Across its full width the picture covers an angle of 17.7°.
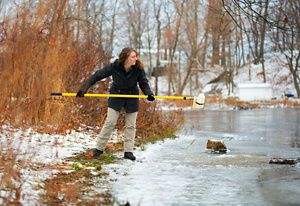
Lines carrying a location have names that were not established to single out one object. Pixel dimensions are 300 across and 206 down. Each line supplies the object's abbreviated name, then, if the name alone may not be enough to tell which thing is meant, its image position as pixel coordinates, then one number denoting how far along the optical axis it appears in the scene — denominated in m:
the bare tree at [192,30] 81.85
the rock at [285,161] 14.91
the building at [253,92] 76.25
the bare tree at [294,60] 74.75
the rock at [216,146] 17.90
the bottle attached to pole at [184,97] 14.34
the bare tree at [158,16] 87.15
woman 14.38
